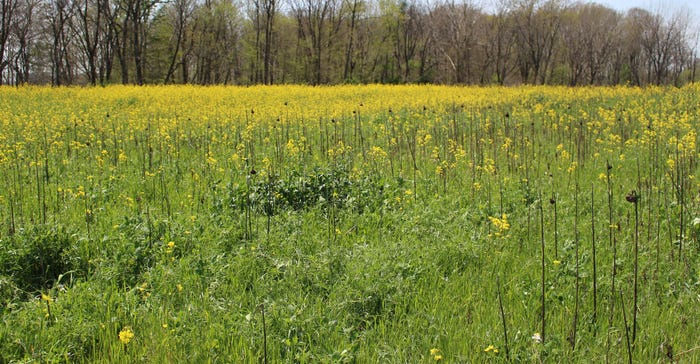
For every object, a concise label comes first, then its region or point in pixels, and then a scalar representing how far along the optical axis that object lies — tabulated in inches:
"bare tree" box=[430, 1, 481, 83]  1646.2
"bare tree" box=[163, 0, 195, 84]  1488.7
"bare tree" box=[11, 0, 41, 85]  1562.5
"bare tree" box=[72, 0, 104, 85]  1317.7
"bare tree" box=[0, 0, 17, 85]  1362.0
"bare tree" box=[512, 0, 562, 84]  1649.9
